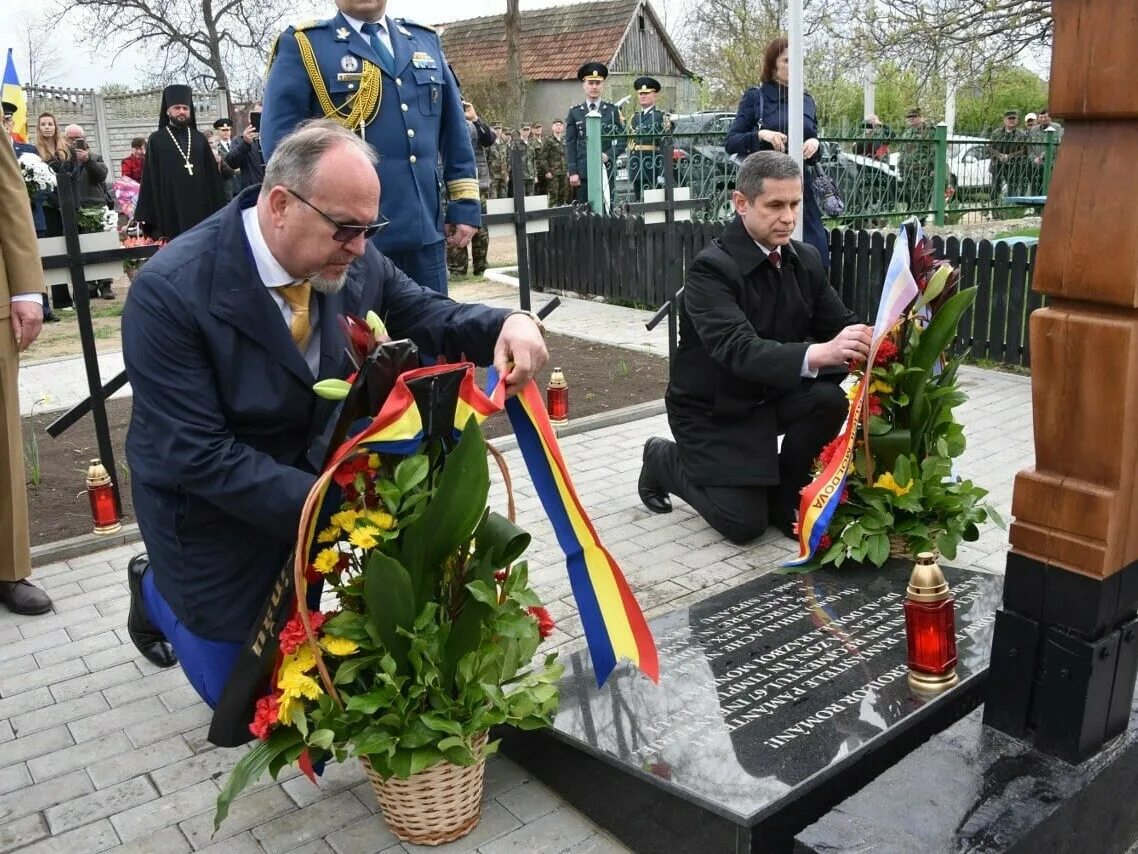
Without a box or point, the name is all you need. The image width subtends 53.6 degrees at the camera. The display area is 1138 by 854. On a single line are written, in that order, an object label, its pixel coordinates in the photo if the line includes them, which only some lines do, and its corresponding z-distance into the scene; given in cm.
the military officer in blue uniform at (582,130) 1337
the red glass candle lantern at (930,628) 282
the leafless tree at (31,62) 3339
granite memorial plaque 249
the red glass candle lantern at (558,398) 634
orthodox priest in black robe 1133
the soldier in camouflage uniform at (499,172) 1472
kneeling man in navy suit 259
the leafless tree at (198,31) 3078
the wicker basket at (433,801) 254
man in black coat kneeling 424
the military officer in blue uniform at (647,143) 1340
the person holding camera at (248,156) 1124
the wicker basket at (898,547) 393
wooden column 223
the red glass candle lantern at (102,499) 474
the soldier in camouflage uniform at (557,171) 1584
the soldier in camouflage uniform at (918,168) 1504
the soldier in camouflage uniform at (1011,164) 1778
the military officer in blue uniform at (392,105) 439
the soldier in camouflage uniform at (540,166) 1602
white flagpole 646
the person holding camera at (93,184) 1296
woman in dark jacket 767
